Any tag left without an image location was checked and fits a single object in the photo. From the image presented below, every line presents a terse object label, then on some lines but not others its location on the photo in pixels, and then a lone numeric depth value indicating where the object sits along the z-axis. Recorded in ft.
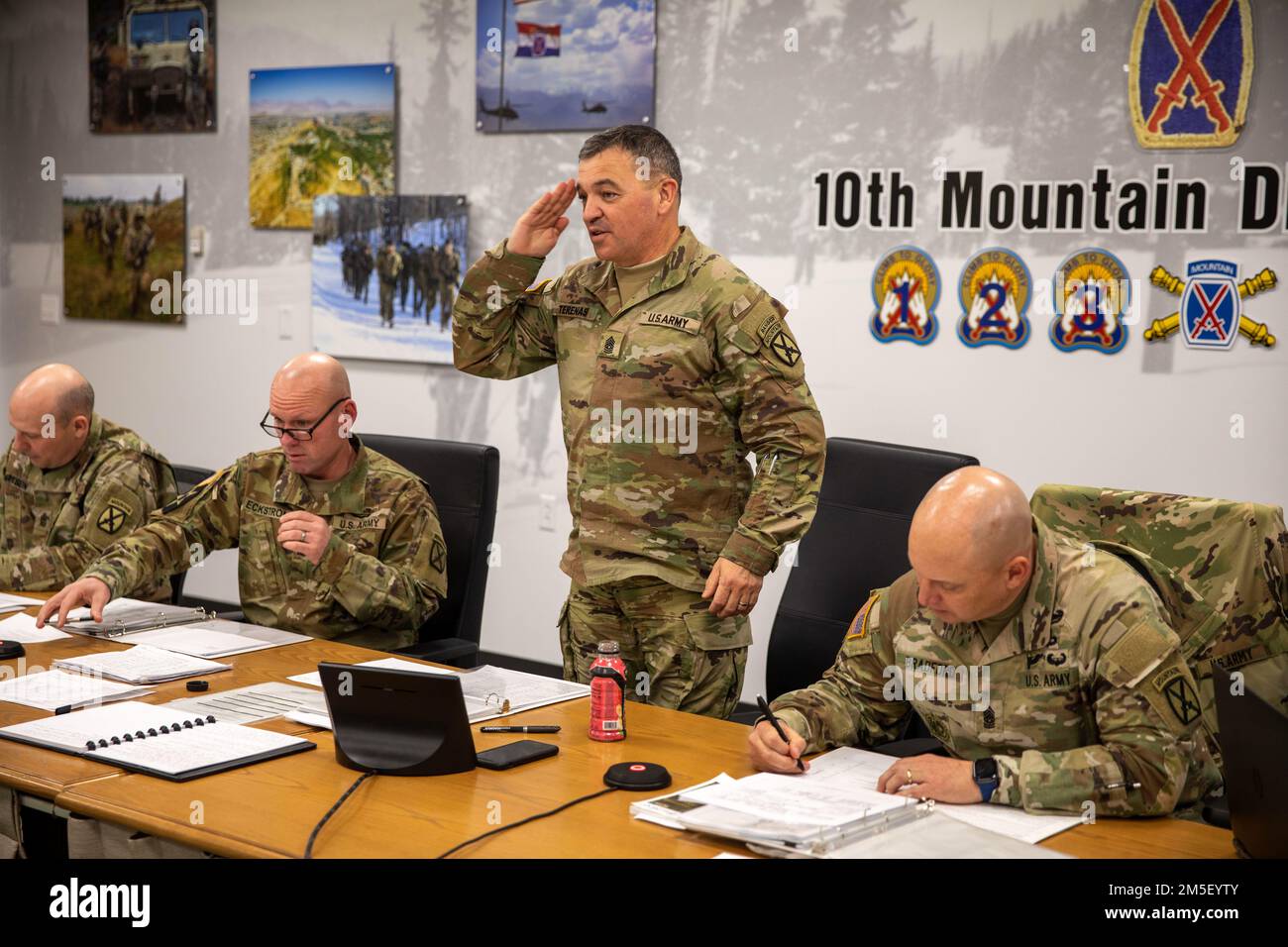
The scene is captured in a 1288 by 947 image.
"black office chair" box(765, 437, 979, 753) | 10.03
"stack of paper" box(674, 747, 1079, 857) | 5.67
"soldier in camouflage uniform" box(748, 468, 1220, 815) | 6.23
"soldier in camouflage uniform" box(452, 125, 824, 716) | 8.84
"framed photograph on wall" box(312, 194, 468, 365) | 16.70
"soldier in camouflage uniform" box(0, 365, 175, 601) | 11.18
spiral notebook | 6.82
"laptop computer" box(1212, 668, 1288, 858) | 4.90
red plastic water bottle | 7.35
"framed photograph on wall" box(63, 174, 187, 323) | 19.65
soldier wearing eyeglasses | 9.96
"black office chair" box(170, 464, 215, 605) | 12.00
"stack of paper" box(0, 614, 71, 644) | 9.51
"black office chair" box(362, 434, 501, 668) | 10.40
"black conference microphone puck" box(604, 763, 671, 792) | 6.55
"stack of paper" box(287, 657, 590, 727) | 7.89
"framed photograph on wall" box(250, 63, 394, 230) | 17.22
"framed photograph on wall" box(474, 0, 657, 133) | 15.19
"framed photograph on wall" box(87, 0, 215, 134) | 18.98
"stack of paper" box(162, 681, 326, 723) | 7.76
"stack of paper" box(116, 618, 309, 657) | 9.27
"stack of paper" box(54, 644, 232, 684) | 8.51
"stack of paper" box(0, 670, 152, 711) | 7.98
